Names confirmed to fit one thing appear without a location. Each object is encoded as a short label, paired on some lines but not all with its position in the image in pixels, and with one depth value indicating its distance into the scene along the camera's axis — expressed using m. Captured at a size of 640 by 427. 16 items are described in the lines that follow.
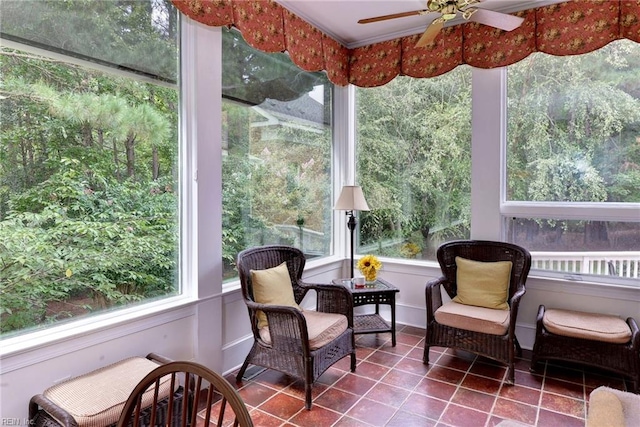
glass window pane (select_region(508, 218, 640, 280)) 3.02
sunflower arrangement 3.57
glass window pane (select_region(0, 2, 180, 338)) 1.85
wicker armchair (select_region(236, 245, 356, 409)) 2.44
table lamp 3.58
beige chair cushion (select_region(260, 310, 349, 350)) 2.52
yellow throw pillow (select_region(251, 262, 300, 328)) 2.70
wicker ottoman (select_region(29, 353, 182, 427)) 1.61
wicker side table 3.42
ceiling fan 2.29
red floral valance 2.80
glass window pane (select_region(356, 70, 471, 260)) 3.71
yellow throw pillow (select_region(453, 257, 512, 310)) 3.05
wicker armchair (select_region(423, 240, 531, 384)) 2.74
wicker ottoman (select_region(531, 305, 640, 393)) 2.57
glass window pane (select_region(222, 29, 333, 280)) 2.98
